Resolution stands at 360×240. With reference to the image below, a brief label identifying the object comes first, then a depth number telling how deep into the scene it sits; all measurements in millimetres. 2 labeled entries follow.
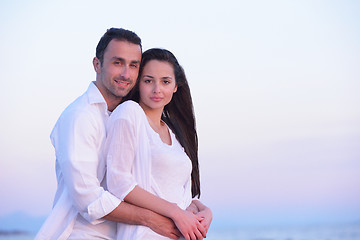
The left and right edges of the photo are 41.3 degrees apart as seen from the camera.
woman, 3131
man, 3078
